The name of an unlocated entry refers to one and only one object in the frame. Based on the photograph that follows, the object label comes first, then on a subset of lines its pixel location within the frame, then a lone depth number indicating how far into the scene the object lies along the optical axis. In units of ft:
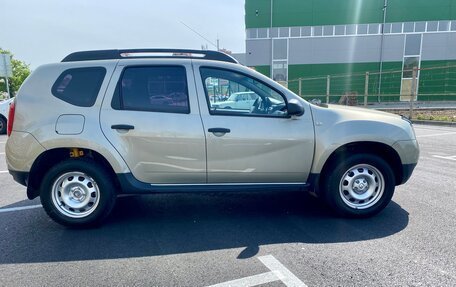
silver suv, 11.18
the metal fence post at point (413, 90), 42.76
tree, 104.16
